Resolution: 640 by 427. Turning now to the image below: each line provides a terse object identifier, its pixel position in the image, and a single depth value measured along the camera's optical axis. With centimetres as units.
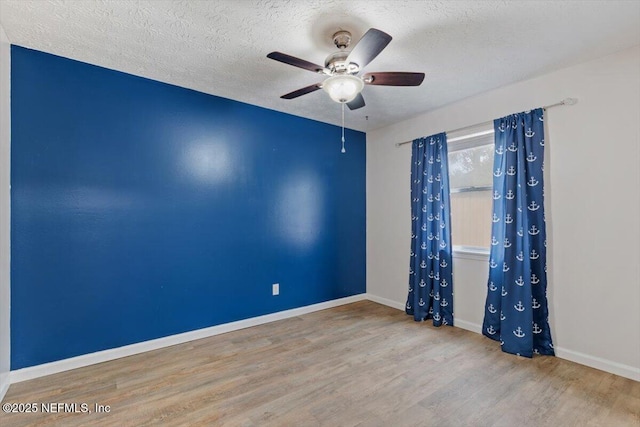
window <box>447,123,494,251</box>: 321
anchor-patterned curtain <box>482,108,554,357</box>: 267
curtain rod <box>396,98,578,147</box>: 255
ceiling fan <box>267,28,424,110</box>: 183
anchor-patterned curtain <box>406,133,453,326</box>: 343
